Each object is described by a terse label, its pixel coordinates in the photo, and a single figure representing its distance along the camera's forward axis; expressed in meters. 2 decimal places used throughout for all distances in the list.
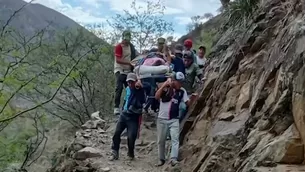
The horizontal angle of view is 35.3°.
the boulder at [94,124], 13.58
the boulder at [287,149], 5.53
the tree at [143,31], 21.91
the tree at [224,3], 13.81
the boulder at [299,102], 5.49
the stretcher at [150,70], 10.73
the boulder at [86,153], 10.76
